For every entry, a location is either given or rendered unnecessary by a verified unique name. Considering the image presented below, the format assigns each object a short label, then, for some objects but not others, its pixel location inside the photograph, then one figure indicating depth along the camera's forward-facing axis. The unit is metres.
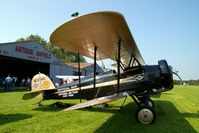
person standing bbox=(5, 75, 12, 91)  15.67
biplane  3.63
